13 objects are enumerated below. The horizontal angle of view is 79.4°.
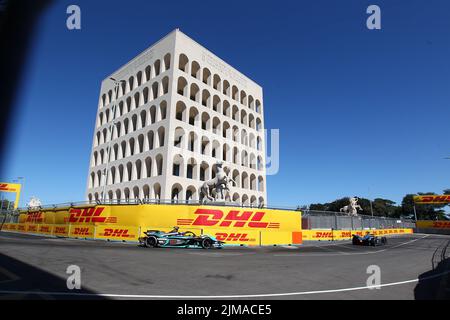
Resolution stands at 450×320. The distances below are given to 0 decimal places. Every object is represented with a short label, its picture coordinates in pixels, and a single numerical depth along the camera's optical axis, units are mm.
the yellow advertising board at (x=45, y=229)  30417
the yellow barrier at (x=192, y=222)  22984
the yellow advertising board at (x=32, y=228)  34194
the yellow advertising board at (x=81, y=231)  24875
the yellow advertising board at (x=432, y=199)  67119
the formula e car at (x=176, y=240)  18719
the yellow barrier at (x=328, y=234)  32750
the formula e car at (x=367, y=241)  27266
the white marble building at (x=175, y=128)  39188
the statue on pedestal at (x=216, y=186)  28456
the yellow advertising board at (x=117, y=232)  22797
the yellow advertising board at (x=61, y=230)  27555
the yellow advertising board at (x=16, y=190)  60781
